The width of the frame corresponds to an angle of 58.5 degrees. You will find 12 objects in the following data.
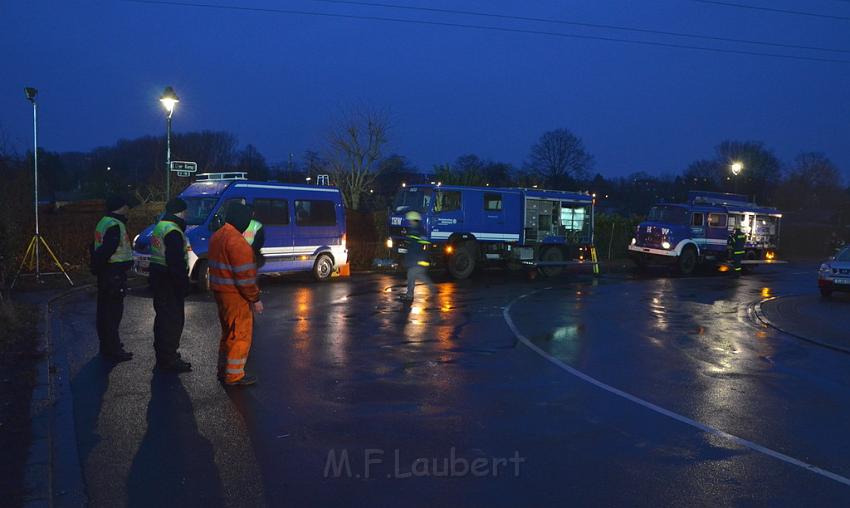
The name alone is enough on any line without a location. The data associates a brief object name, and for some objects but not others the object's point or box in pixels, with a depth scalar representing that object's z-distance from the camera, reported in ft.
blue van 52.54
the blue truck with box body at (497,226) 69.26
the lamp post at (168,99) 64.85
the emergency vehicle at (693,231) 87.71
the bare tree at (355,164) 114.11
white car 60.64
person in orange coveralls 23.81
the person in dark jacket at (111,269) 28.19
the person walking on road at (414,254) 50.21
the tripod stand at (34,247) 53.92
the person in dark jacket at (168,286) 26.71
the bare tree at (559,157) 195.42
